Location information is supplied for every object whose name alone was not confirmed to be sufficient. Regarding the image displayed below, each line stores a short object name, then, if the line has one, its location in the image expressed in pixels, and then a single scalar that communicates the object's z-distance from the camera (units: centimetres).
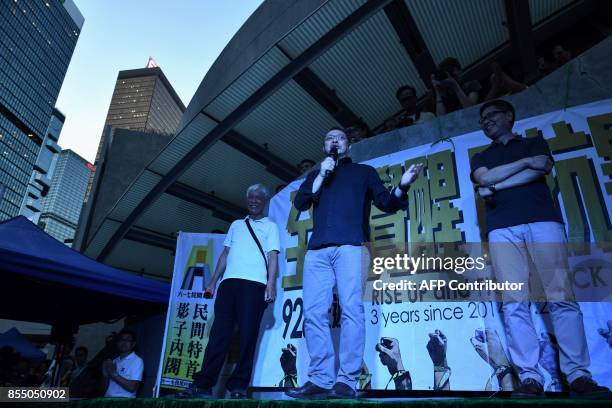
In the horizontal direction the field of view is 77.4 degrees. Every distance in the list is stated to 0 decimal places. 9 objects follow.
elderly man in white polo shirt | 299
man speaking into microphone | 238
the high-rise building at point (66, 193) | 16738
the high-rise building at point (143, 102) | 18975
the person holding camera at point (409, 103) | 504
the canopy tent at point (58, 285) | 432
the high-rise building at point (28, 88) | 9444
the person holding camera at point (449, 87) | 482
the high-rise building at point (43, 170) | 10631
